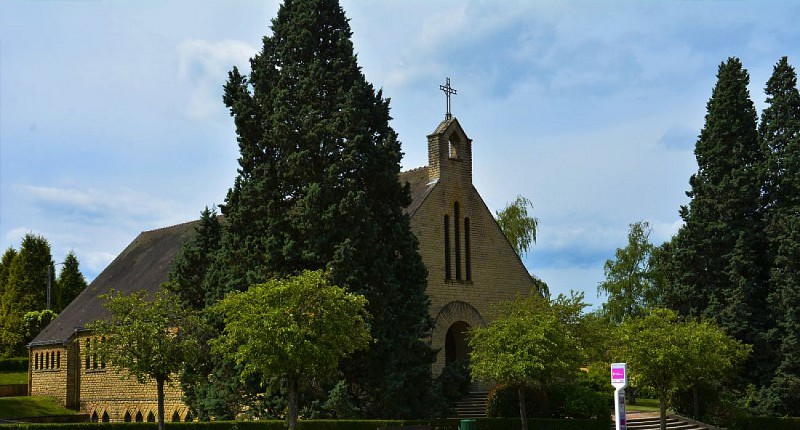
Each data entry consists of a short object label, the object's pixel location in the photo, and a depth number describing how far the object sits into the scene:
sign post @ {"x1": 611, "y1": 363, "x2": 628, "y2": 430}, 20.70
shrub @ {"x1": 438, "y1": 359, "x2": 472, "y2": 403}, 32.19
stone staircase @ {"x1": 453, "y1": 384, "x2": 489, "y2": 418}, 36.37
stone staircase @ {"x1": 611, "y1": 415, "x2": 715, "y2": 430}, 37.38
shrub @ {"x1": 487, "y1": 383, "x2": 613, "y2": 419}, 34.50
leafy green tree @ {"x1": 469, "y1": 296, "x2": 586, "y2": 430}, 29.72
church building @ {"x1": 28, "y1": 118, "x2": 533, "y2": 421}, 37.34
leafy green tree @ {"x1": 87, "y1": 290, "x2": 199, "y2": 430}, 27.97
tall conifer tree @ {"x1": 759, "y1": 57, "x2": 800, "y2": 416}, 41.50
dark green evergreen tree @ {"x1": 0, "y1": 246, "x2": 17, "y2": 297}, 77.38
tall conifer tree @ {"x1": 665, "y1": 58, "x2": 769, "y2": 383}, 43.53
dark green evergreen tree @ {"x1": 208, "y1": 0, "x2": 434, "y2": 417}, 29.75
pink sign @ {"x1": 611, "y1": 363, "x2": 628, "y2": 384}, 20.73
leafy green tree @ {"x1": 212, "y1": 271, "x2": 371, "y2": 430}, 23.95
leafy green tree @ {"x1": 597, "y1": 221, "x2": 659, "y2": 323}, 59.06
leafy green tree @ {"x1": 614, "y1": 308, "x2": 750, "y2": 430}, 32.97
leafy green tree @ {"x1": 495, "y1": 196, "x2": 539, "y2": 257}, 56.28
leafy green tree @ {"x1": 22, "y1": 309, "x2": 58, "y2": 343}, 69.81
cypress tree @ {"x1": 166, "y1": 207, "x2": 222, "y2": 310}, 35.78
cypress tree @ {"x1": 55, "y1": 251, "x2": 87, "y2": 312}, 76.27
